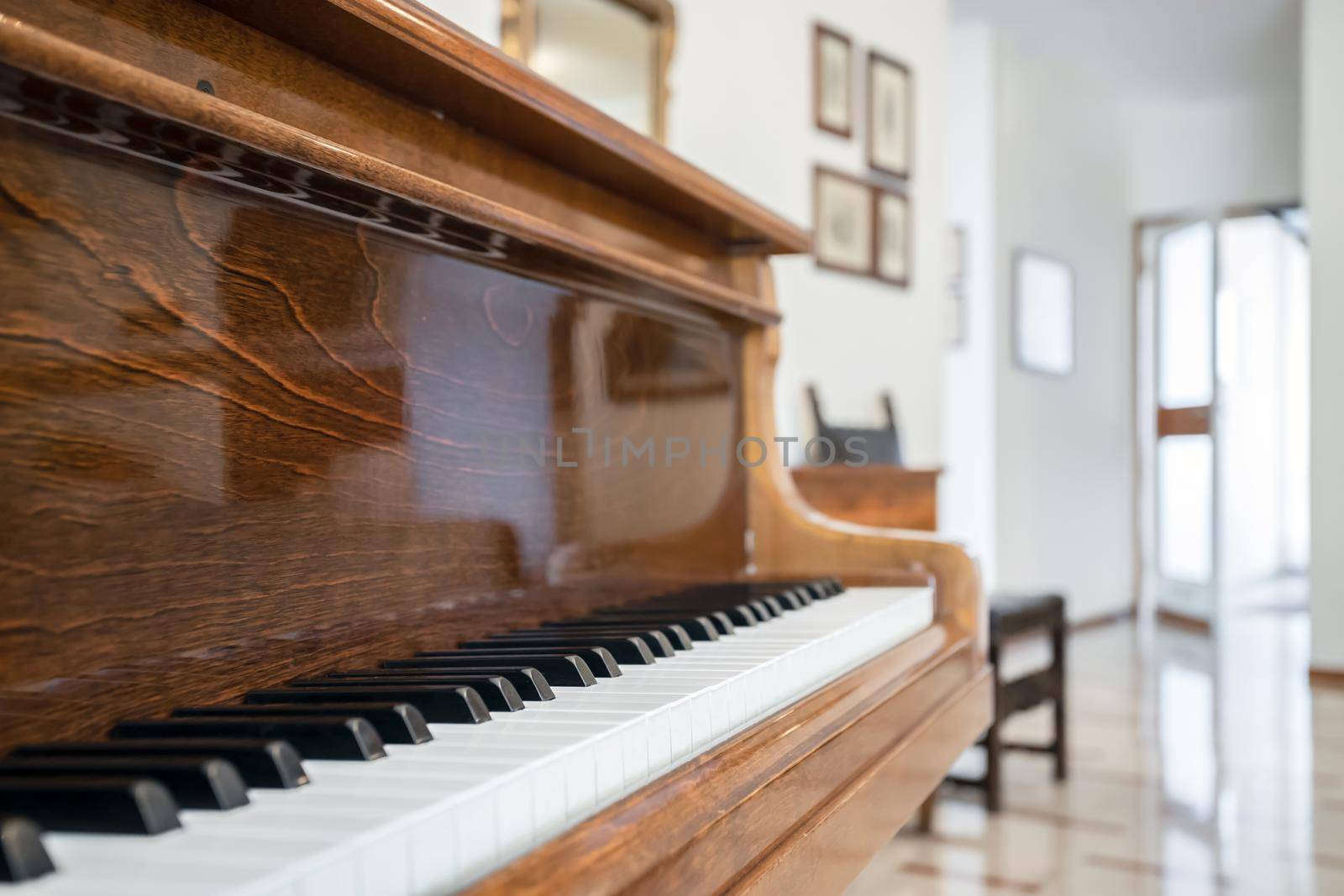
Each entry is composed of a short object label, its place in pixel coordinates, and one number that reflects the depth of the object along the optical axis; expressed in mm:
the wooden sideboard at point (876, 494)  2797
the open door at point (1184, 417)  6625
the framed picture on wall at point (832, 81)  3547
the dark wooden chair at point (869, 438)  3215
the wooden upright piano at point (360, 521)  535
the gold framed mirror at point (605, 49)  2383
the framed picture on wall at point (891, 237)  3820
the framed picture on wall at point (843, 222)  3537
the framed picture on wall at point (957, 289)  5504
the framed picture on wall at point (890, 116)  3838
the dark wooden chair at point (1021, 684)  2865
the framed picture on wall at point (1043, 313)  5785
